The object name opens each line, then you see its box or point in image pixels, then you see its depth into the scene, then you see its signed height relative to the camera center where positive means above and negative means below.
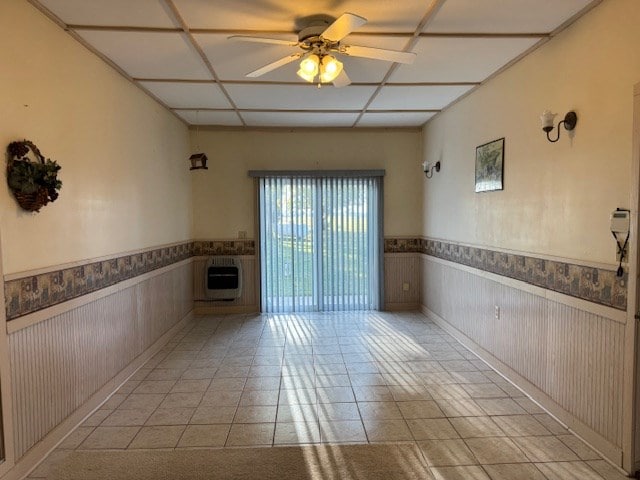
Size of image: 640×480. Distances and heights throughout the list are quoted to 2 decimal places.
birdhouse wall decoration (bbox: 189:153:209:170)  5.02 +0.84
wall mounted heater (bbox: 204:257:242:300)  5.66 -0.76
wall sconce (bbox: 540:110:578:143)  2.66 +0.71
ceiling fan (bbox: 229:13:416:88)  2.52 +1.15
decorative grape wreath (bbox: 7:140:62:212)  2.20 +0.30
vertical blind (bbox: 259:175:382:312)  5.82 -0.24
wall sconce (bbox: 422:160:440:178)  5.32 +0.78
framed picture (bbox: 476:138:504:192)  3.63 +0.56
